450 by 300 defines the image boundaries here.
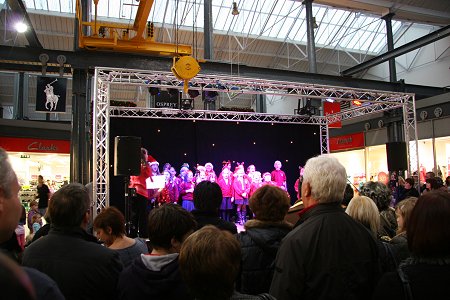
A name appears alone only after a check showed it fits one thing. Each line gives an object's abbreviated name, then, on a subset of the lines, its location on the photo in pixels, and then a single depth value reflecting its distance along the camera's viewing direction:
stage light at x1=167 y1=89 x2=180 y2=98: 10.54
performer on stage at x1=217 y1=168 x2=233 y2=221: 11.62
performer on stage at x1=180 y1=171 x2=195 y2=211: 10.97
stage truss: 7.84
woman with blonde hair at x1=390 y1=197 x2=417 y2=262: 2.05
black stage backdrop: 11.64
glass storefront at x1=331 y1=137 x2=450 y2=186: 12.37
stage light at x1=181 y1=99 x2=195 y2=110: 11.41
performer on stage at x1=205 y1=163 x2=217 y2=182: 11.47
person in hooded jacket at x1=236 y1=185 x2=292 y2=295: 2.13
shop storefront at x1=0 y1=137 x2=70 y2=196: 13.72
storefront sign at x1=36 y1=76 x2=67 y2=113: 8.70
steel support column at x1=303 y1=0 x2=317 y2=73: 12.28
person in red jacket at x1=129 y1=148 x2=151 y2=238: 8.82
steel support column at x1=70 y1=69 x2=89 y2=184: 8.13
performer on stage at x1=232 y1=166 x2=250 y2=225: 11.60
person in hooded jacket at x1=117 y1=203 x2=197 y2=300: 1.61
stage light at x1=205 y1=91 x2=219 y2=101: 10.48
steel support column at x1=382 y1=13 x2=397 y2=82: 14.30
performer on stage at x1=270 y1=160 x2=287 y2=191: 12.55
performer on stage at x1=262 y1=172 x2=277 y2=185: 12.28
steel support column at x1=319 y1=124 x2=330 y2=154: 13.74
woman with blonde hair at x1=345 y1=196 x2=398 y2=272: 2.32
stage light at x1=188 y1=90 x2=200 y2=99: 10.36
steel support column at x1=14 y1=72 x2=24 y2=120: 16.11
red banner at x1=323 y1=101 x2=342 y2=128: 12.46
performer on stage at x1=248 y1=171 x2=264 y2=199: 11.86
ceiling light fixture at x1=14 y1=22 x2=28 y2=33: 8.50
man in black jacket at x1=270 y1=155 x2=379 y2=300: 1.54
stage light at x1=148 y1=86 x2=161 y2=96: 9.56
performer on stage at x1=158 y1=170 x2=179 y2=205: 10.68
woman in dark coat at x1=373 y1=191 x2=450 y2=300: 1.29
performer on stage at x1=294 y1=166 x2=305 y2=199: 12.52
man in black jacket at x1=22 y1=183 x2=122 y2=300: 1.77
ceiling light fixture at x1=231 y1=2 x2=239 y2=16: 9.98
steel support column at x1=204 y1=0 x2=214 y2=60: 10.67
